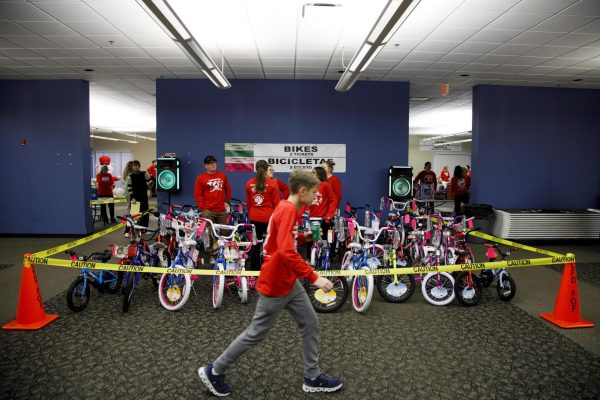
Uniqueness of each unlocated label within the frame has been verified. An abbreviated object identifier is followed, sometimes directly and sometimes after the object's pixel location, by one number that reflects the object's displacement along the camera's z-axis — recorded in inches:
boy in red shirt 79.3
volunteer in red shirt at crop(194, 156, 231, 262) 210.4
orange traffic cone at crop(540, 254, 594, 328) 133.3
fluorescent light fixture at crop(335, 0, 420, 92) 110.0
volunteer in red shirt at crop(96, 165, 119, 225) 363.3
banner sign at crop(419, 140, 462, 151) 726.5
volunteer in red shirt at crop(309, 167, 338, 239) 191.3
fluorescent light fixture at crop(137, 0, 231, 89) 112.4
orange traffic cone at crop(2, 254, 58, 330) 129.2
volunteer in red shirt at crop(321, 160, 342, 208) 210.8
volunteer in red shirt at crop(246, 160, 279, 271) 176.4
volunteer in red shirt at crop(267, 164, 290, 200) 185.3
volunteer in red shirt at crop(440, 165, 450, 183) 626.5
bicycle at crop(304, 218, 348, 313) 144.1
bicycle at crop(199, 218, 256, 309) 145.5
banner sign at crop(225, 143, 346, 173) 287.3
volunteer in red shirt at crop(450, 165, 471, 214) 371.9
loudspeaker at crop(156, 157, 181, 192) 269.7
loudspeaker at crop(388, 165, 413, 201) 279.9
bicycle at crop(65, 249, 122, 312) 142.0
